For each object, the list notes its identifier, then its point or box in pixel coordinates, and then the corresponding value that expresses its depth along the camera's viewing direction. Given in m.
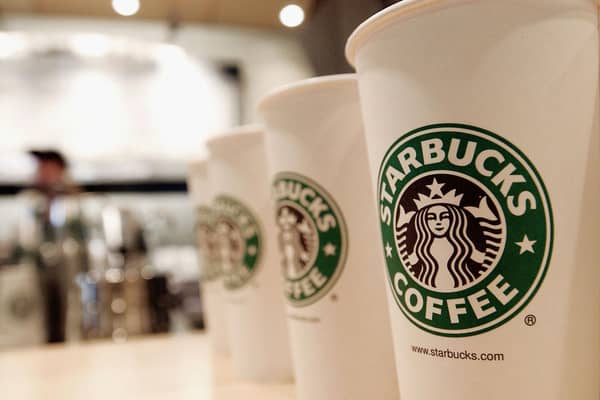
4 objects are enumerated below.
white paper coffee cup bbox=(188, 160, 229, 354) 0.68
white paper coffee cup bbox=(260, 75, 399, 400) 0.38
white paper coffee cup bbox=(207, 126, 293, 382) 0.53
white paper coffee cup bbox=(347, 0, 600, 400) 0.26
